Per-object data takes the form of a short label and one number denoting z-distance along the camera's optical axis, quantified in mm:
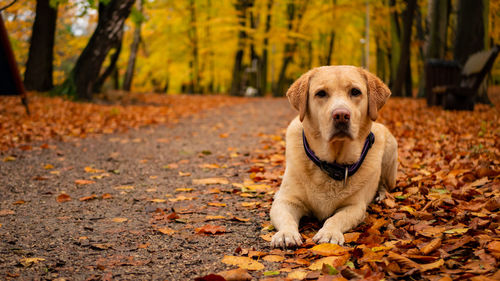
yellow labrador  3010
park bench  9878
